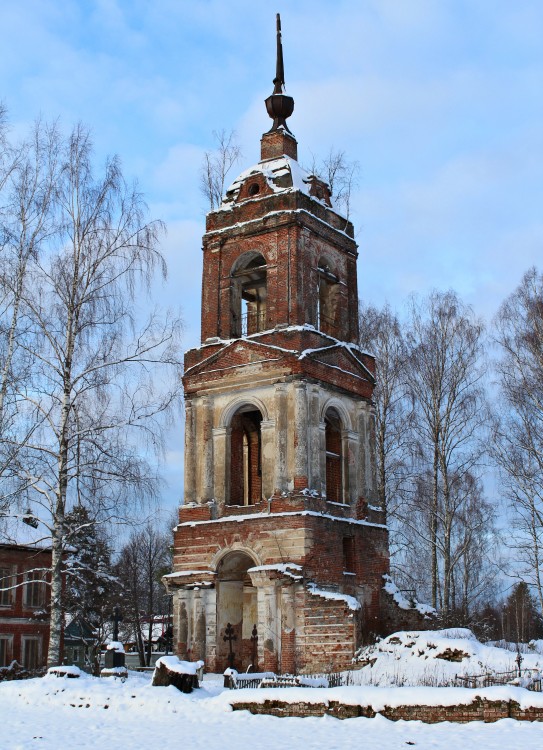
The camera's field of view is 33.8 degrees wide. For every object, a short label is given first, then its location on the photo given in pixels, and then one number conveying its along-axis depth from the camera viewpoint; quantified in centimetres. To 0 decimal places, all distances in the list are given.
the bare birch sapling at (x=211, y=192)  2637
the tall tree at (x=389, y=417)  2808
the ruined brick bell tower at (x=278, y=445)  2020
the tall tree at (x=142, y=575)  4216
